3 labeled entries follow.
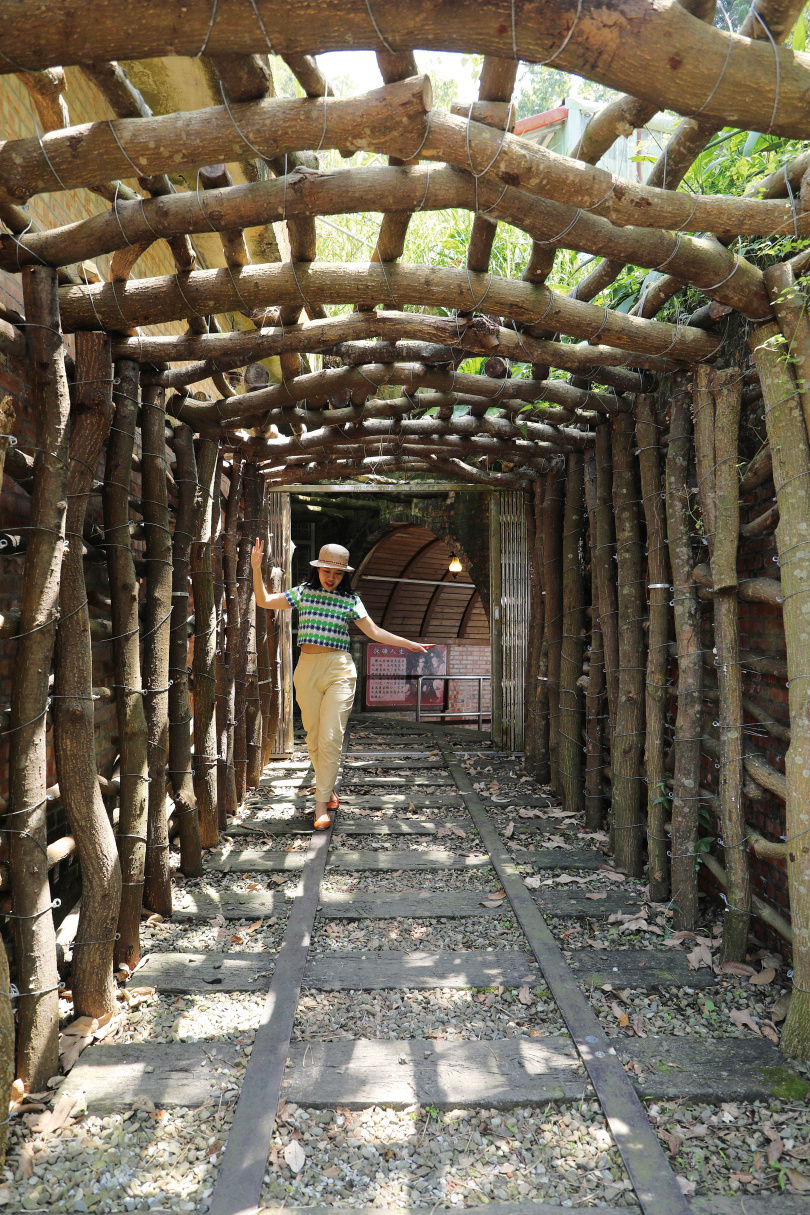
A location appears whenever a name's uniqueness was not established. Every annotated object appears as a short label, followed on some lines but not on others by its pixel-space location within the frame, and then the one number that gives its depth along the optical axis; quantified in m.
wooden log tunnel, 2.32
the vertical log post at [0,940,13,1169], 2.31
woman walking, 5.43
